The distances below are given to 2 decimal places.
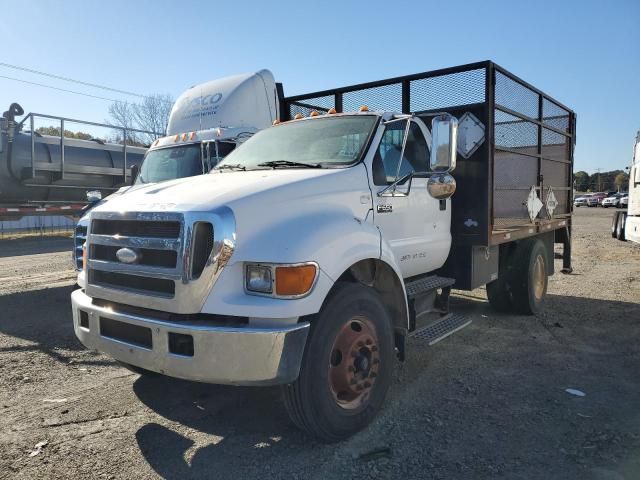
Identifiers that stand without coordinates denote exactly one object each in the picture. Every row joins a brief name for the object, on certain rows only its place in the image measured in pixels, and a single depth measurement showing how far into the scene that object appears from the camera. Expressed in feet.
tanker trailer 34.73
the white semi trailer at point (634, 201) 42.11
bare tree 40.32
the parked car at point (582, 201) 200.79
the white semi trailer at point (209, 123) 25.30
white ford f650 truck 9.68
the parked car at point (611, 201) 167.43
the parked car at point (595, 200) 190.70
